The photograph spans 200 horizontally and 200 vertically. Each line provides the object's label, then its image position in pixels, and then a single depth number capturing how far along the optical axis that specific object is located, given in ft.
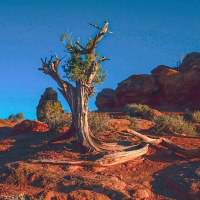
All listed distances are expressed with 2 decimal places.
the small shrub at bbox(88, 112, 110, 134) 45.63
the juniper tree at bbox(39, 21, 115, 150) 38.50
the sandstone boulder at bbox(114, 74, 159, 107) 120.67
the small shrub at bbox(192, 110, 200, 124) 72.47
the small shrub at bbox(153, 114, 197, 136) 51.80
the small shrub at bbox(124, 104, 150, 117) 83.73
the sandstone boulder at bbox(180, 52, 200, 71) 124.74
